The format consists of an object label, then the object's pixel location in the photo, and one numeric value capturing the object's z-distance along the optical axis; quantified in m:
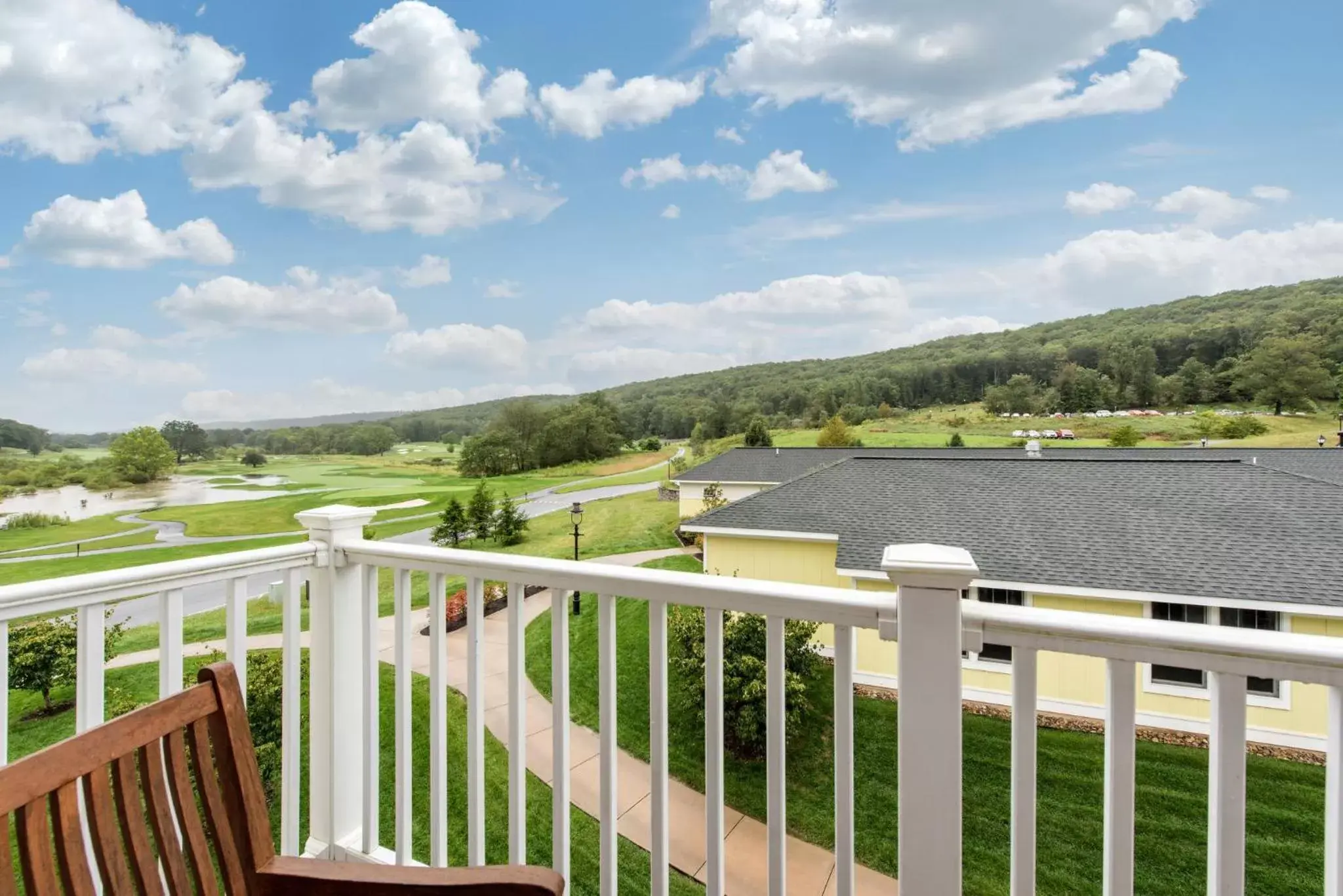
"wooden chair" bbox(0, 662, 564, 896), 0.71
